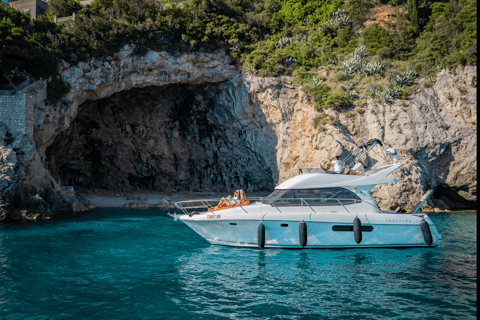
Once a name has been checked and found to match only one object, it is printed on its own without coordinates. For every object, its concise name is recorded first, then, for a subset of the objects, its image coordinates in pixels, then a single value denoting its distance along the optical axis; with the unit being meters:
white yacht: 10.79
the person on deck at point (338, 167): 12.27
